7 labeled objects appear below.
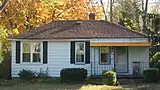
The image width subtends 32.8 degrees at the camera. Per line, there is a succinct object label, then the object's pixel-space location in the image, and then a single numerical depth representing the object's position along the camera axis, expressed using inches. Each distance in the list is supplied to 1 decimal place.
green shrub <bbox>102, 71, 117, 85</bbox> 692.4
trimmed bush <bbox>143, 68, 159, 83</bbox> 709.1
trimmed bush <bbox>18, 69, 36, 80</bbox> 779.2
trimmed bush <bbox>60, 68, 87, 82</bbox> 733.5
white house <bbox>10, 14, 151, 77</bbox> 791.3
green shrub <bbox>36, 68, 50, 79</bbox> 792.9
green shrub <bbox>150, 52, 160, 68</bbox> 844.1
